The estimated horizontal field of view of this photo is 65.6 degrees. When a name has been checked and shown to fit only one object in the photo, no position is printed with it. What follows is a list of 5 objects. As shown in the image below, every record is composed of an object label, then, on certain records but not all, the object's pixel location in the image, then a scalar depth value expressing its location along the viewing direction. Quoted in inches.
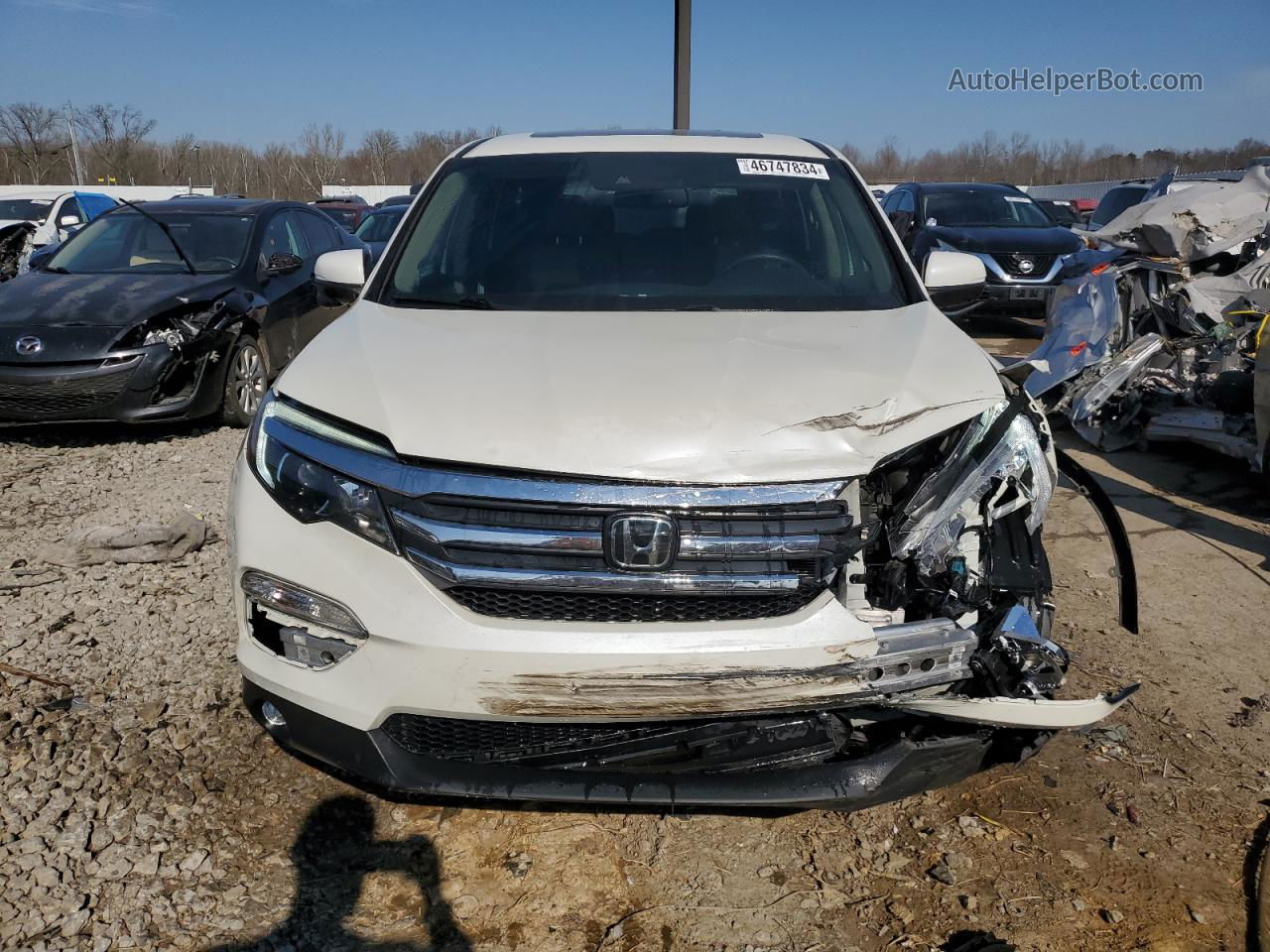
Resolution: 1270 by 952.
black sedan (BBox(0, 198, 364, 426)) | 235.9
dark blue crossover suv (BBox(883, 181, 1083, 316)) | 417.1
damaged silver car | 243.1
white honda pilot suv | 82.7
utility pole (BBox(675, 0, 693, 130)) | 328.5
